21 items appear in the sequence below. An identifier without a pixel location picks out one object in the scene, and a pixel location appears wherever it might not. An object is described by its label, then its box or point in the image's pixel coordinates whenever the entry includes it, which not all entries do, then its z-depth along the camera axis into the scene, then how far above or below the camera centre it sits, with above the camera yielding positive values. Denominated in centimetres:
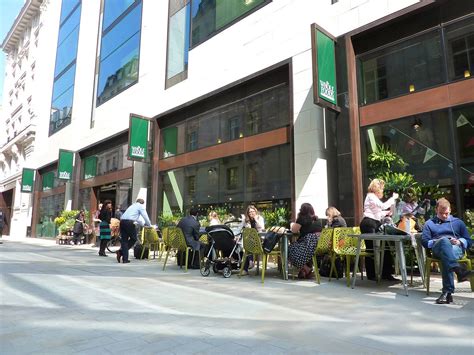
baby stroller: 729 -21
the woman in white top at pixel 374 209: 620 +49
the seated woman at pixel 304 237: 650 +3
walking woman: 1180 +41
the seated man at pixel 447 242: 465 -3
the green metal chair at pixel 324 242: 636 -5
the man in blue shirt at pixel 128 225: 966 +32
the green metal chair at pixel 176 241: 810 -6
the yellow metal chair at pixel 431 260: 494 -27
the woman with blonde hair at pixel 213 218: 993 +54
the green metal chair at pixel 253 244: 653 -9
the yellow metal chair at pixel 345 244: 616 -8
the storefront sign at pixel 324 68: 884 +406
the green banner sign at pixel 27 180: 2852 +424
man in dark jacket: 809 +17
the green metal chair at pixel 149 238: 1042 +0
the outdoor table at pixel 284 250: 670 -20
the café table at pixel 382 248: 523 -13
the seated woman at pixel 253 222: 794 +35
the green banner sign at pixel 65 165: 2273 +429
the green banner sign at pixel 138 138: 1581 +412
